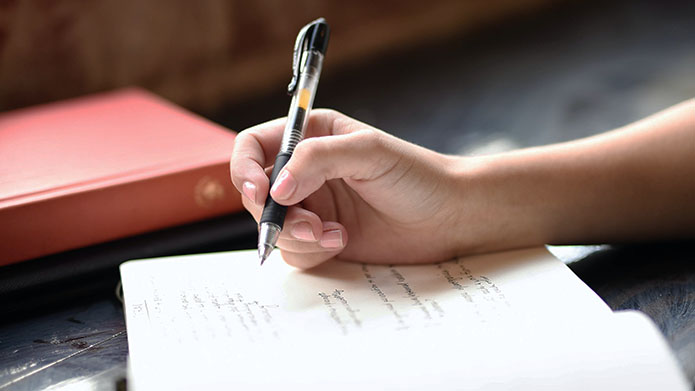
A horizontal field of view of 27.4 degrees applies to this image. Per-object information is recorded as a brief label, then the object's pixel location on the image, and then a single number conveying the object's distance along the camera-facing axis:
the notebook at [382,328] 0.66
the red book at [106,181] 0.78
